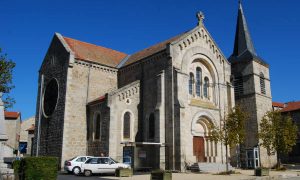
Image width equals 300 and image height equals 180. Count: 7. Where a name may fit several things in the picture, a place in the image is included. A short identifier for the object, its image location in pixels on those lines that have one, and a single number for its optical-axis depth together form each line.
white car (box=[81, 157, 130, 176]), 23.25
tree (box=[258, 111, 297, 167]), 30.70
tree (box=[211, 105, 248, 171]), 25.53
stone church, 26.94
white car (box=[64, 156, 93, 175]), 23.59
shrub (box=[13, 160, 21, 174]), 16.08
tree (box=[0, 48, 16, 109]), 25.69
